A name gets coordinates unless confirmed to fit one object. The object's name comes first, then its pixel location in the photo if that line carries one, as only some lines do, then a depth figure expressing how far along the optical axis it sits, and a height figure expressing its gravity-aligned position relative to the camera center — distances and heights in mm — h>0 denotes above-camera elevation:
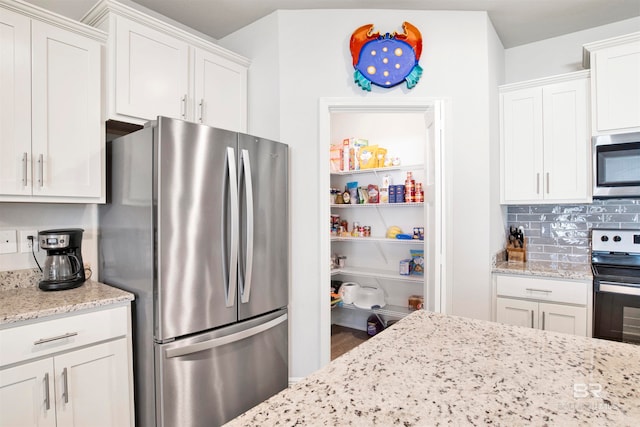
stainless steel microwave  2229 +307
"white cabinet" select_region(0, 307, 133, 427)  1368 -710
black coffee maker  1731 -242
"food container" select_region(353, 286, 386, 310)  3437 -874
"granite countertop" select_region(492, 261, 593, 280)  2242 -404
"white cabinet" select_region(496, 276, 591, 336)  2223 -626
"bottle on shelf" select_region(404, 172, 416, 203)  3232 +212
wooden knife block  2699 -337
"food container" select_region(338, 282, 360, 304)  3504 -825
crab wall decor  2328 +1067
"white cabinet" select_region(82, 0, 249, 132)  1878 +873
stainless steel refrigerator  1625 -255
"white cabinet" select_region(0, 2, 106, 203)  1620 +538
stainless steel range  2059 -534
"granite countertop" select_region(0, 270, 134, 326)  1412 -396
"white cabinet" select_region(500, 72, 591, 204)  2422 +524
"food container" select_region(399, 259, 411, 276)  3322 -534
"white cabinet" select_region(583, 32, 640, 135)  2191 +838
